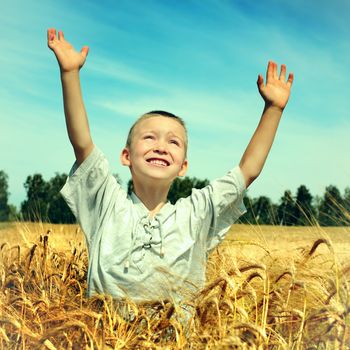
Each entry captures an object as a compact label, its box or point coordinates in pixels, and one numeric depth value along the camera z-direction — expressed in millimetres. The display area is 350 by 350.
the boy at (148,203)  3010
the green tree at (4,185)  23509
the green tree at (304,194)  27969
